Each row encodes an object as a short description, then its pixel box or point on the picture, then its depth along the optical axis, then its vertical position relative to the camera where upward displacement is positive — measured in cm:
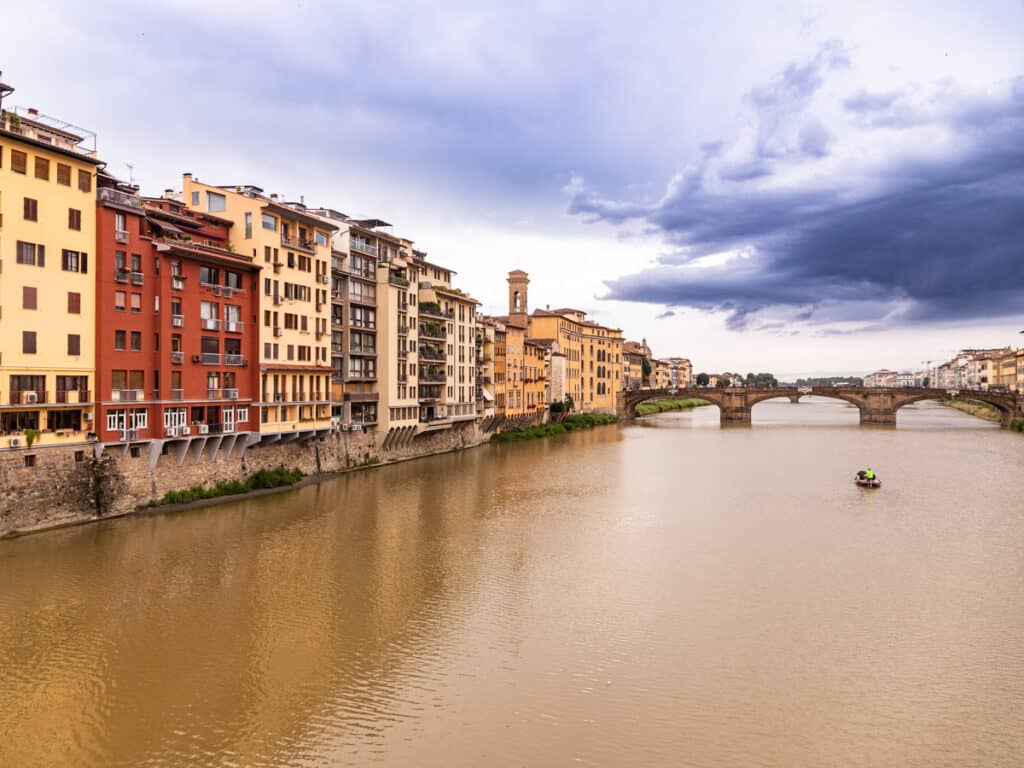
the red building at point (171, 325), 3203 +351
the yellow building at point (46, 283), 2816 +471
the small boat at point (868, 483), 4700 -601
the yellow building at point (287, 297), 3991 +576
